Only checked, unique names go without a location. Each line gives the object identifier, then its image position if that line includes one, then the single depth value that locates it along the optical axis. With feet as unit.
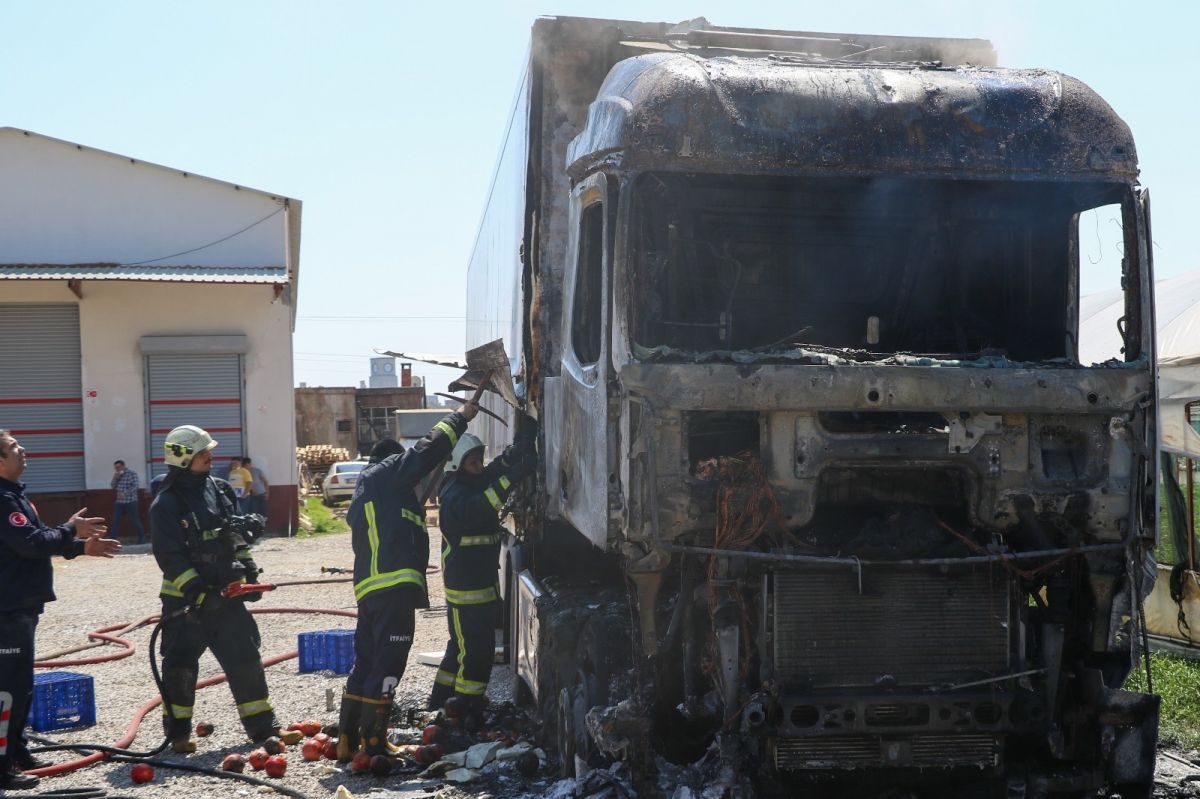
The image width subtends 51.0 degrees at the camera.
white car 104.47
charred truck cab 15.06
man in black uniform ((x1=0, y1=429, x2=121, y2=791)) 22.56
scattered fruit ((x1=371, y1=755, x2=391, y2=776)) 22.67
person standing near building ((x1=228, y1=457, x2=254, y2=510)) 71.51
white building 74.28
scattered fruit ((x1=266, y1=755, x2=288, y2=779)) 22.81
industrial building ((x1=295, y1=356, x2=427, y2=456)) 145.28
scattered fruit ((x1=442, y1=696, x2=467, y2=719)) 25.55
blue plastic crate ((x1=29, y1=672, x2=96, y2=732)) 26.68
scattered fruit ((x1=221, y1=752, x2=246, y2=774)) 22.89
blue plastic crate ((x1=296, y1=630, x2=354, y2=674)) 32.07
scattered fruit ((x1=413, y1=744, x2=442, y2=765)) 23.09
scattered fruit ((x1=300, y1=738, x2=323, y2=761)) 24.14
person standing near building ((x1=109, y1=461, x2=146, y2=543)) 71.67
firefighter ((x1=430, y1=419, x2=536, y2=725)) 25.62
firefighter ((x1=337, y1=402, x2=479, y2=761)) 23.81
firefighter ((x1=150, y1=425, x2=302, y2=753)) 24.80
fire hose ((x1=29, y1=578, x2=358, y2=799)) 22.61
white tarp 31.19
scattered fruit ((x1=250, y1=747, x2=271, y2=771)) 23.11
